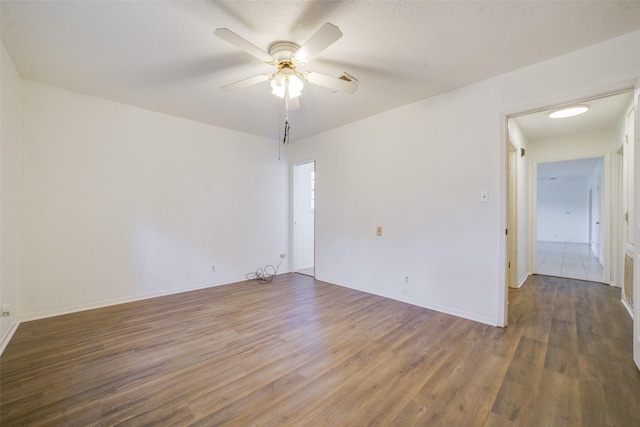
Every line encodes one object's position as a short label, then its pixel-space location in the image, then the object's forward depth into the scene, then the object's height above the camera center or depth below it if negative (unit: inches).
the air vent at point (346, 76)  100.4 +53.0
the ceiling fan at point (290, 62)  65.2 +44.9
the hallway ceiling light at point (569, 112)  126.2 +51.7
